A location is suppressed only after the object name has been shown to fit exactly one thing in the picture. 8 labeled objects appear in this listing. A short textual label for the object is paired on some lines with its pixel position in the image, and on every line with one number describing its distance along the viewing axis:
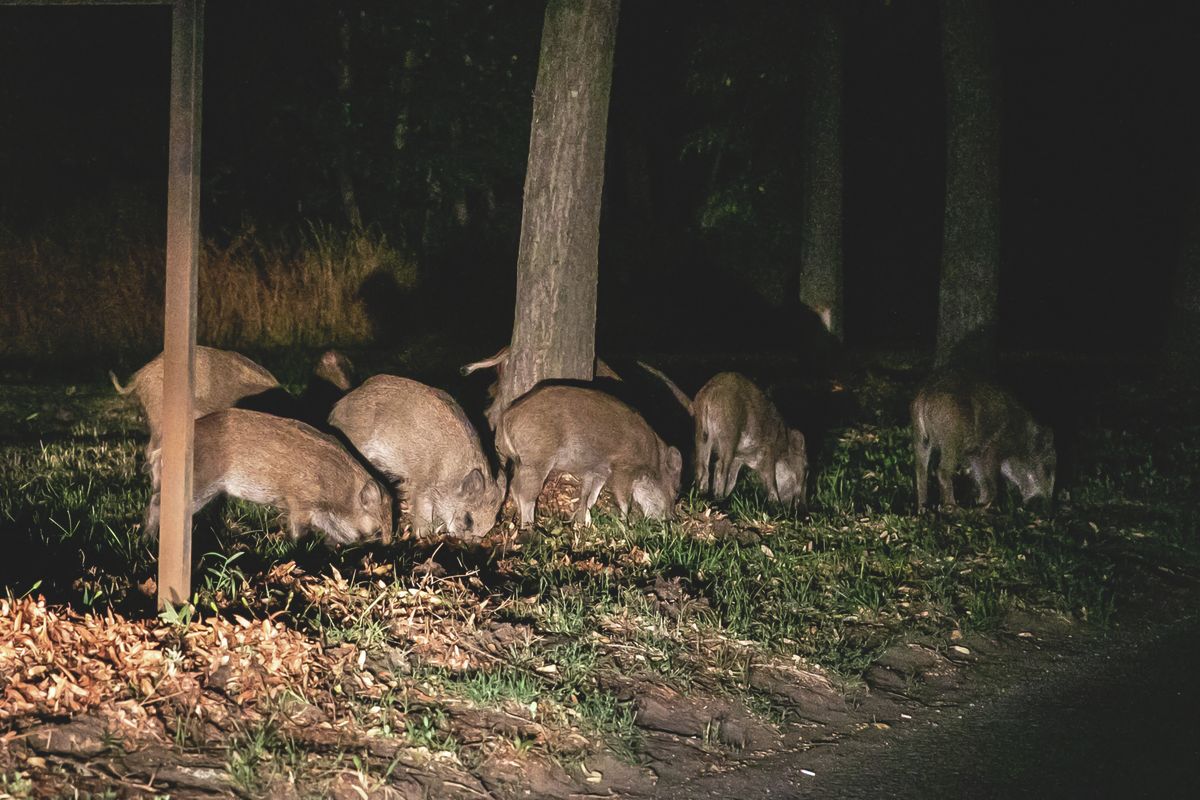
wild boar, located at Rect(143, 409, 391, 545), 6.77
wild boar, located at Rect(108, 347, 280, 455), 8.02
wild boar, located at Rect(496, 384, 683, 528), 7.79
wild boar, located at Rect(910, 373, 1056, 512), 8.88
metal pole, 4.47
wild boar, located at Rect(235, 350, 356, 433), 8.73
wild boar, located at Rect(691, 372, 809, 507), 9.03
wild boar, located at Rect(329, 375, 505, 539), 7.58
